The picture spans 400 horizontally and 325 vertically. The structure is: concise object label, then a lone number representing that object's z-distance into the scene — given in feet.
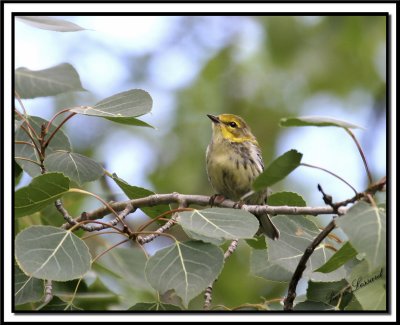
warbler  34.91
